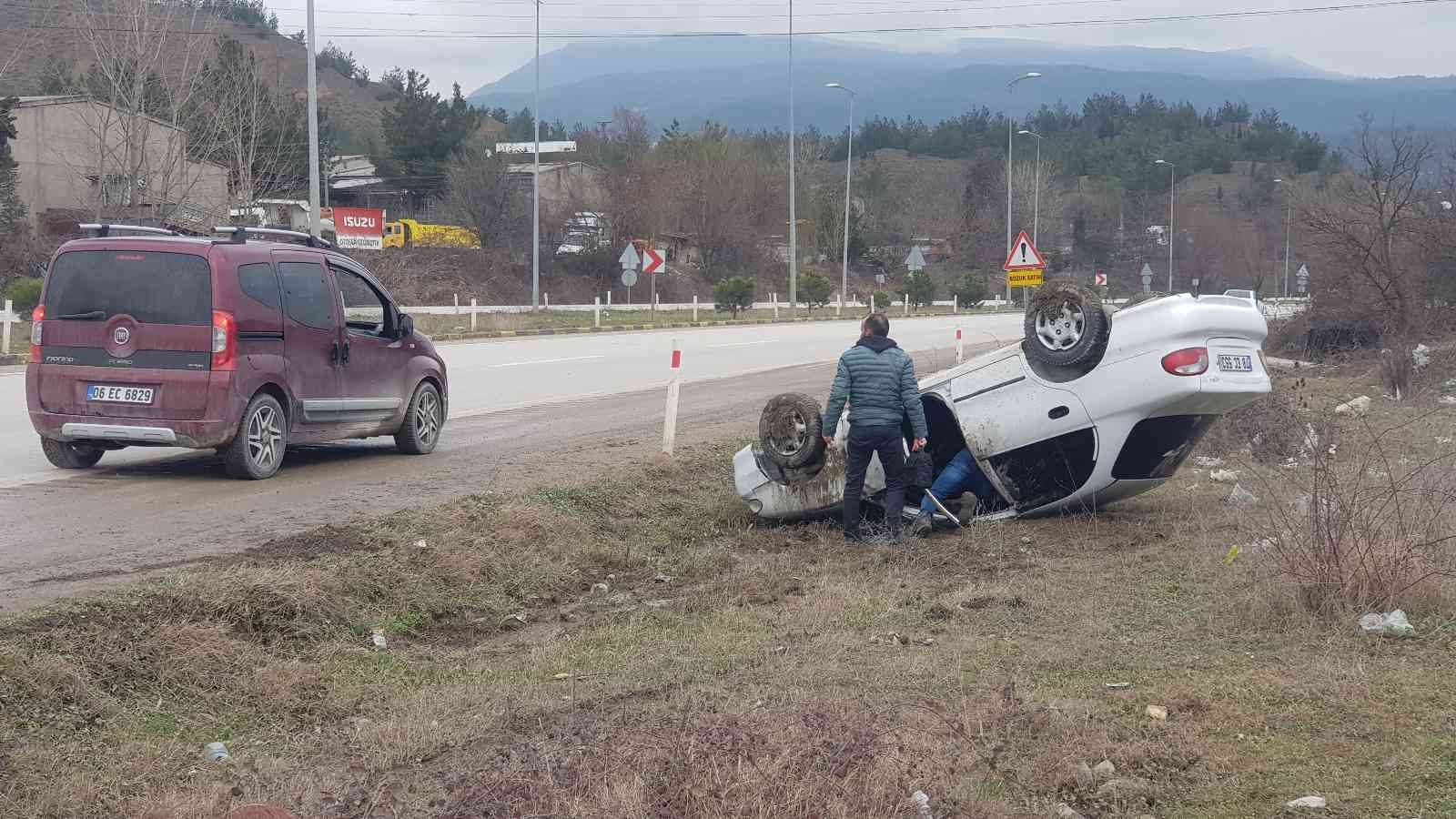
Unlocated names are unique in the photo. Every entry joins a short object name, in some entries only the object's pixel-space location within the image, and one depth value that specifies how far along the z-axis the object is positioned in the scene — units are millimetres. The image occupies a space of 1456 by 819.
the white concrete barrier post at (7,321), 25172
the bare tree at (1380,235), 29125
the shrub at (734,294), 56219
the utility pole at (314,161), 29469
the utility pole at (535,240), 49828
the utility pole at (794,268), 55469
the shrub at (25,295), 35344
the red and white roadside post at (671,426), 13461
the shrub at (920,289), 72750
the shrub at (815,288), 63531
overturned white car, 9734
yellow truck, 67812
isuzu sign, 44844
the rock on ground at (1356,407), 18120
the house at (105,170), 36344
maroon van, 10445
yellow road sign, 24906
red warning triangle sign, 24797
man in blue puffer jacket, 10141
